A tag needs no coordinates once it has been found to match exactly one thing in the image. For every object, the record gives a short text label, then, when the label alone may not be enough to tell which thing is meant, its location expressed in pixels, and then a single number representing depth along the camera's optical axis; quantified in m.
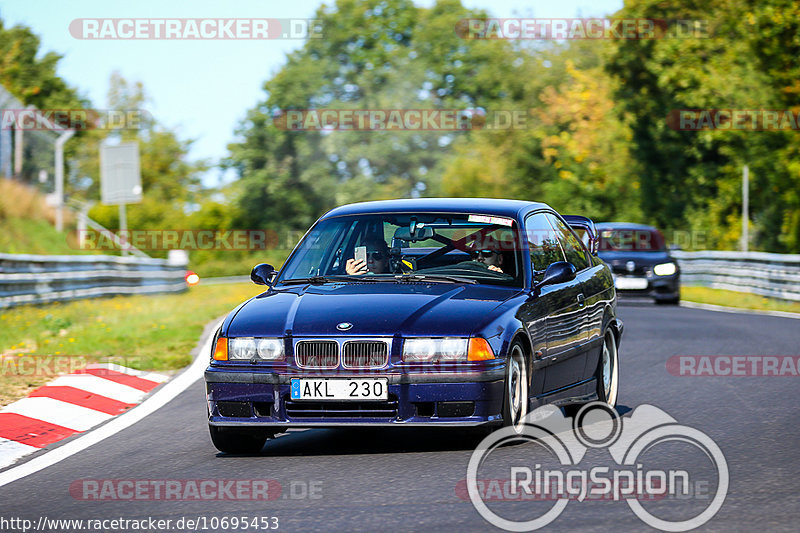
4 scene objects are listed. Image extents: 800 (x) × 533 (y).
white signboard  103.50
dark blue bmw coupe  14.57
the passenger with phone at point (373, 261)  17.20
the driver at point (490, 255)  16.97
